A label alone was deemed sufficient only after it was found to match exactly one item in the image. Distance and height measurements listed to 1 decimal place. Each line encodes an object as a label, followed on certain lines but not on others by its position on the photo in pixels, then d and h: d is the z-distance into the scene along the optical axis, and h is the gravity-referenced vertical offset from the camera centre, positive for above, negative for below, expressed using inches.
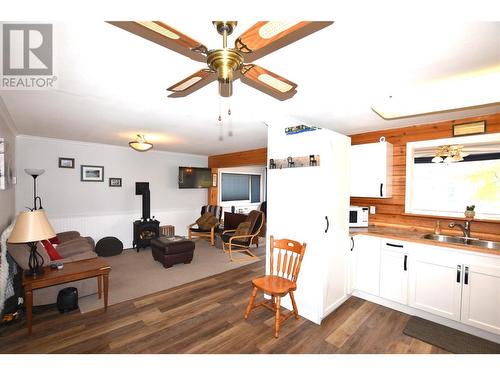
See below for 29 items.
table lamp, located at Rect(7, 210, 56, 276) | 86.8 -20.6
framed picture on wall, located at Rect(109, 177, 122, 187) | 214.1 -0.8
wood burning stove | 210.8 -42.5
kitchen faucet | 106.1 -20.2
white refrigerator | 98.2 -11.3
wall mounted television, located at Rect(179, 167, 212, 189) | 255.1 +5.2
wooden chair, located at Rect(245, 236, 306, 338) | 91.7 -44.1
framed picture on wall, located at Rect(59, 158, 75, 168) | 188.2 +15.4
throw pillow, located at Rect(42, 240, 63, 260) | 118.4 -38.4
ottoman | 164.2 -52.9
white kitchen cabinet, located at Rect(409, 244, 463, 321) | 92.9 -42.5
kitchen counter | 87.8 -25.5
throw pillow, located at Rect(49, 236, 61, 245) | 149.9 -41.9
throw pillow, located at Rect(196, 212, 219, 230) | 241.0 -42.8
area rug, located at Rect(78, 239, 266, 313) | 122.9 -64.1
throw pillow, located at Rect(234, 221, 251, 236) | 200.8 -43.1
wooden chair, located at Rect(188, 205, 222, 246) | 233.7 -51.1
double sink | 99.5 -26.5
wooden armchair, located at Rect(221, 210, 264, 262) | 189.9 -49.6
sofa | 99.0 -45.2
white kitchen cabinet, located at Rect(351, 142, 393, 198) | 126.9 +8.5
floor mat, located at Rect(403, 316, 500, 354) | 83.7 -62.1
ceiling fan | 35.1 +24.5
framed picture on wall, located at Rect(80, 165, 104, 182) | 199.2 +7.2
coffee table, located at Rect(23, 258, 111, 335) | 88.7 -41.1
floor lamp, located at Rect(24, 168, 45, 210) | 156.3 +3.8
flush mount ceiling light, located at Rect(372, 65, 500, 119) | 75.3 +34.9
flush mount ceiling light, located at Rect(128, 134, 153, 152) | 150.7 +24.7
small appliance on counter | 131.2 -19.7
